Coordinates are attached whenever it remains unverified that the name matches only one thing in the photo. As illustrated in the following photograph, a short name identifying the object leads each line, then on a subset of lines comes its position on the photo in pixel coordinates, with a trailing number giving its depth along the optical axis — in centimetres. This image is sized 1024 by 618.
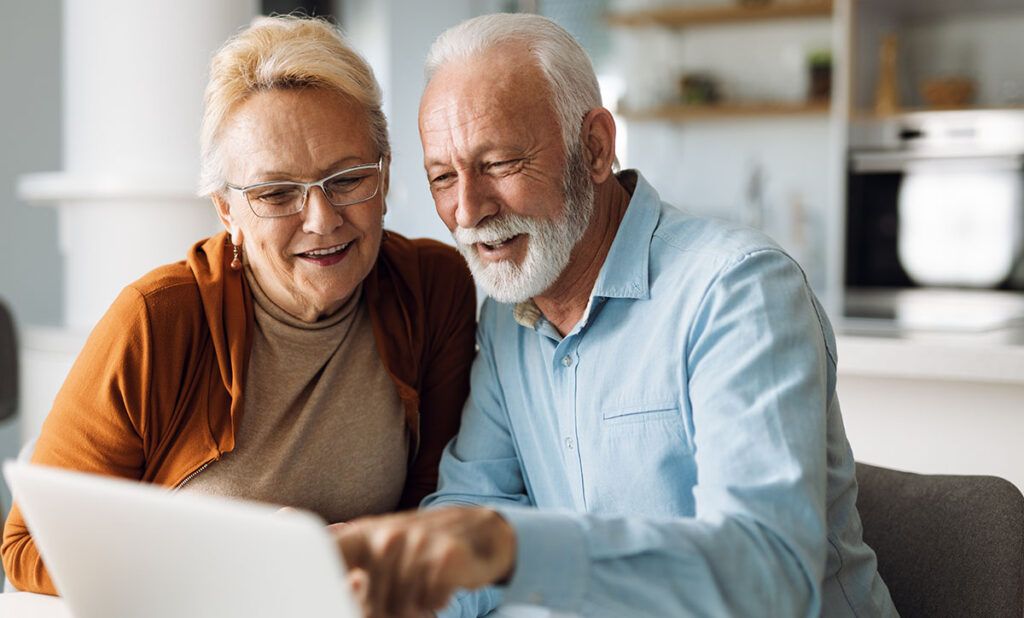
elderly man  90
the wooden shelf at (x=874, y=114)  420
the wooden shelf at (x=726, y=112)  468
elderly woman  138
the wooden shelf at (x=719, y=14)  468
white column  230
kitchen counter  209
